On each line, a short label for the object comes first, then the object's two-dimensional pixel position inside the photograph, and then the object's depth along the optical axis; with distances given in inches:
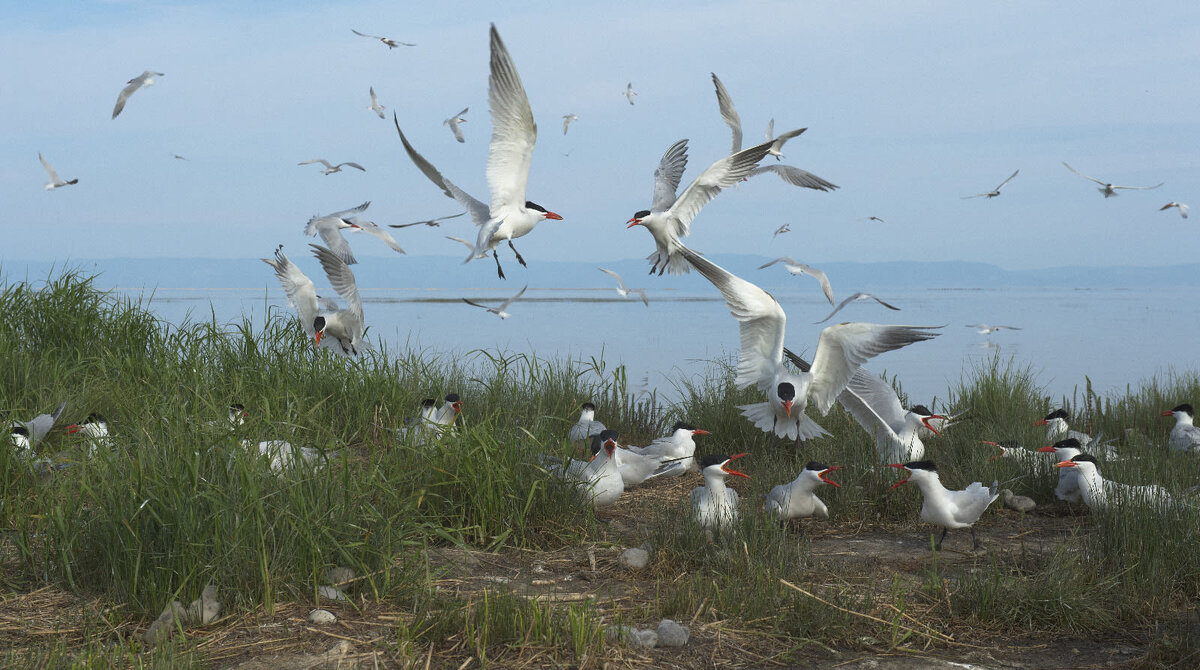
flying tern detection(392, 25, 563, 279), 249.0
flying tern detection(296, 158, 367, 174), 443.2
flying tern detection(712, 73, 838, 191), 318.3
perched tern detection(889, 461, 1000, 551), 185.2
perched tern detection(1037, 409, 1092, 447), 280.7
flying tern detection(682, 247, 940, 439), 221.3
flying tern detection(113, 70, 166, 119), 438.0
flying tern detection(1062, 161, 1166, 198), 455.8
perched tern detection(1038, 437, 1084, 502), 215.0
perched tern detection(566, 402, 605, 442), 282.7
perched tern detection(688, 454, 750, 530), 178.2
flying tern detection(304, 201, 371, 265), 352.5
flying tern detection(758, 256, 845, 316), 315.6
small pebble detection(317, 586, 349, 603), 141.6
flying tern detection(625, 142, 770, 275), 296.2
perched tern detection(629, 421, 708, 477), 256.2
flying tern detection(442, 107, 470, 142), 472.4
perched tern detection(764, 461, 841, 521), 192.7
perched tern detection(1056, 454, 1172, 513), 170.2
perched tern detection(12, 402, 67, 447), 222.1
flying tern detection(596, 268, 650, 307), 422.0
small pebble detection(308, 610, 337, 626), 134.4
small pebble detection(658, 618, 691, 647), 130.8
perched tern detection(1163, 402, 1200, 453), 275.4
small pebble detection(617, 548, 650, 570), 166.4
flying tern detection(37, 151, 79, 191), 494.0
